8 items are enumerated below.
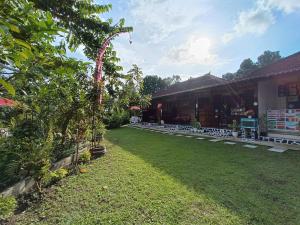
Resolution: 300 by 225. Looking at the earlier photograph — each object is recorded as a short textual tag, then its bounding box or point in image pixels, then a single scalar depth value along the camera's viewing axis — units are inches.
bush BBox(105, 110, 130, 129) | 677.0
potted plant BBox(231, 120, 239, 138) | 360.1
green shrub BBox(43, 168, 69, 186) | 142.0
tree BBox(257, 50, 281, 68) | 1227.2
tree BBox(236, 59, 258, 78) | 1200.8
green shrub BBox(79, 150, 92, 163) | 214.8
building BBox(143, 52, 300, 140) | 306.7
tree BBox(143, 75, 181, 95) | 1523.1
